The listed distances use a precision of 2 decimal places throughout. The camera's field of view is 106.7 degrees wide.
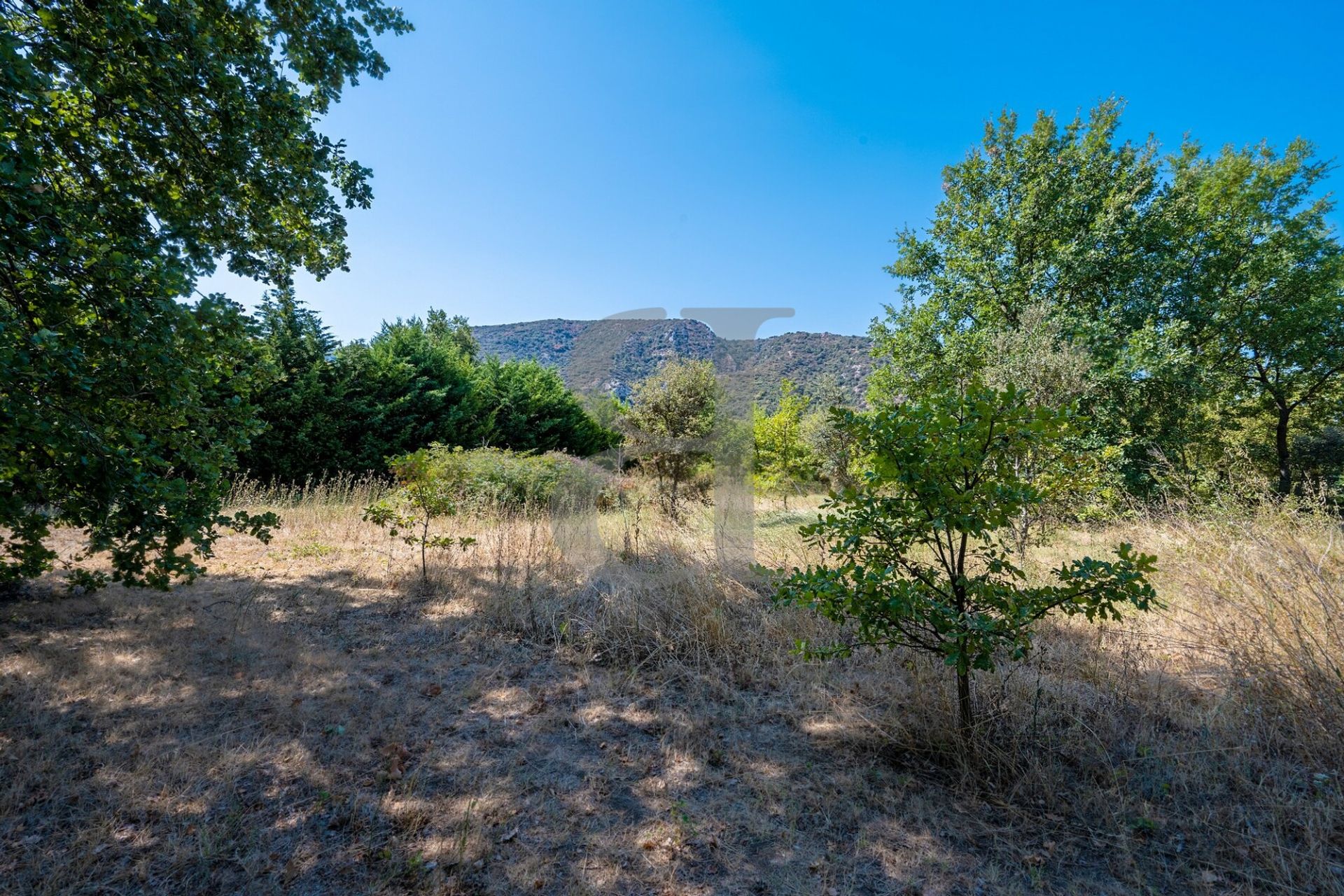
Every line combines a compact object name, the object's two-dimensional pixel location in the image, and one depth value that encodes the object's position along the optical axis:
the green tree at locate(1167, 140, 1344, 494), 13.09
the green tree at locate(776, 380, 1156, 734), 1.98
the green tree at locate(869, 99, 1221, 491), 11.23
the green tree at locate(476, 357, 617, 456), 15.57
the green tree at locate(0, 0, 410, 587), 2.05
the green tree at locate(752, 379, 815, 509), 15.68
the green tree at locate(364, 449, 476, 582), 4.90
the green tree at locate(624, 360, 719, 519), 10.13
